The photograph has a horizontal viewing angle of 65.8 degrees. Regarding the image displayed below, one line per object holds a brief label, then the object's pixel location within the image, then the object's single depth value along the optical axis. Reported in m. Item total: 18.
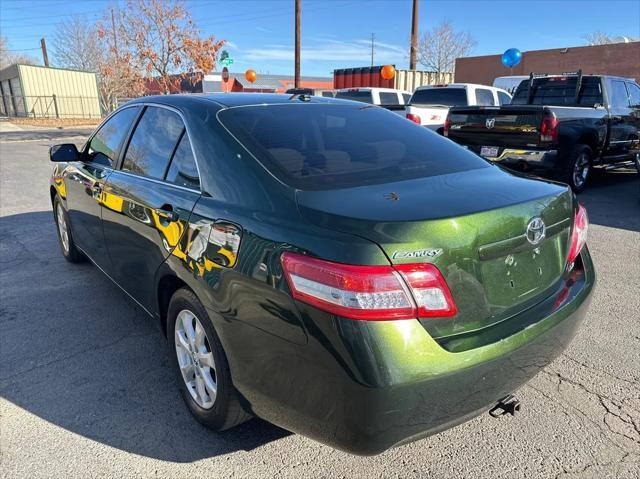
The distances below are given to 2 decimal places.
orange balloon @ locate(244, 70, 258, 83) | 24.86
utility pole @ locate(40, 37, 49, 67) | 59.95
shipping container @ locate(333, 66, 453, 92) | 21.61
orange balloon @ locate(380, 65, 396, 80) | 19.78
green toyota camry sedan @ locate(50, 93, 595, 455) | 1.71
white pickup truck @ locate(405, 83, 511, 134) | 10.59
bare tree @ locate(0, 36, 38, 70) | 67.19
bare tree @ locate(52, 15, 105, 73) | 47.25
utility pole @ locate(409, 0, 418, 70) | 22.83
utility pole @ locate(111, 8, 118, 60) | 24.45
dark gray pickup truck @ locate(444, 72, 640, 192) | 7.39
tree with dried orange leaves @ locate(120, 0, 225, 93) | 23.06
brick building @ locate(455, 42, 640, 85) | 29.94
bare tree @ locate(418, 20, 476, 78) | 44.06
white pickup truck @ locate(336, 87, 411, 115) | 13.50
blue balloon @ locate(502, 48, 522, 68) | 21.58
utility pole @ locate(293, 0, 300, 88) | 23.05
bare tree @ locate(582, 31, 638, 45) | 50.65
